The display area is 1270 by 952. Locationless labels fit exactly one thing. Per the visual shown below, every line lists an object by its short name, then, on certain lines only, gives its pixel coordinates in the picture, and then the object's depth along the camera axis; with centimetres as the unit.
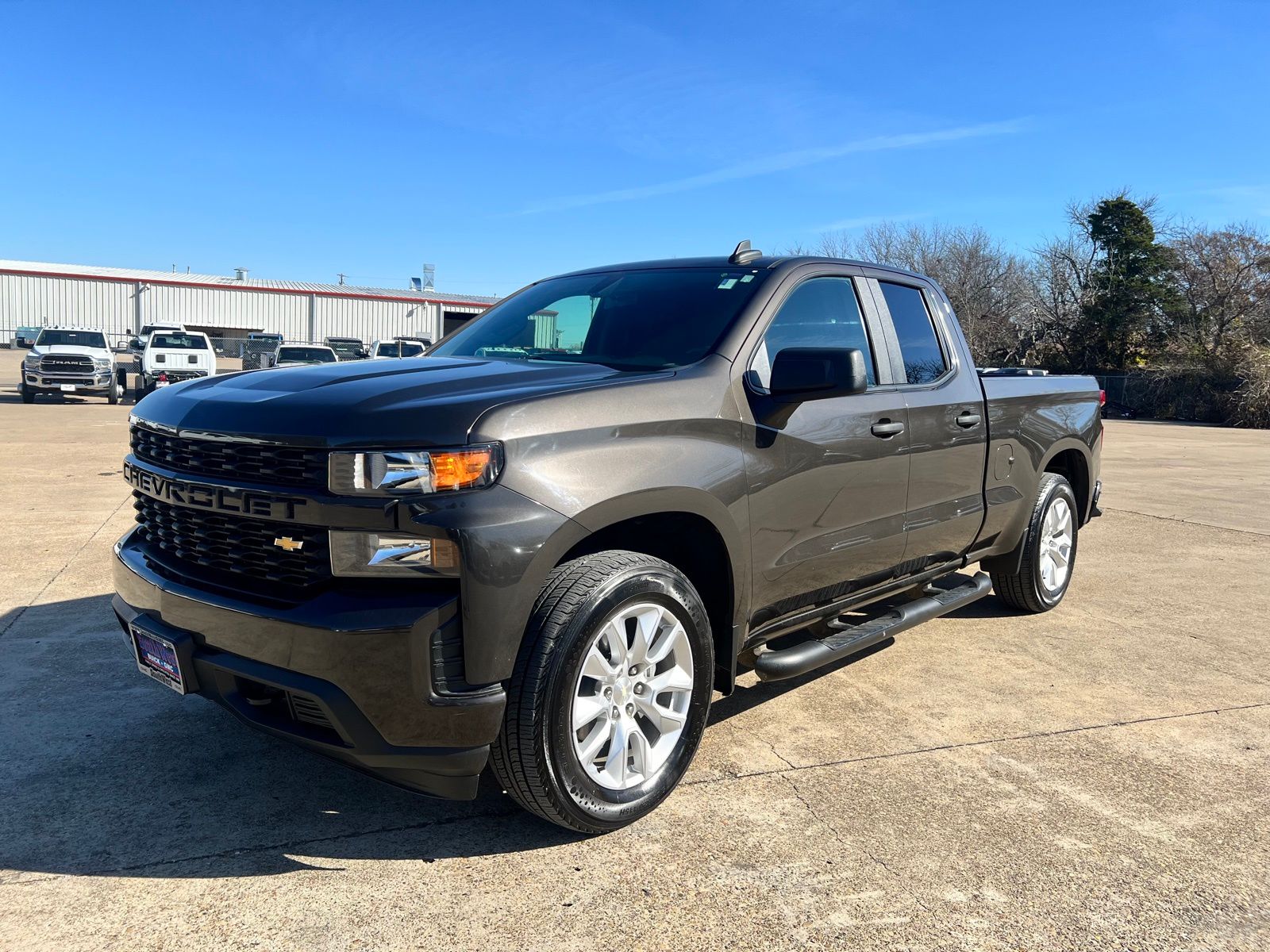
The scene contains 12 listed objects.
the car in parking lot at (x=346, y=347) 2761
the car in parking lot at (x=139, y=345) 2457
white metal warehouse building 5384
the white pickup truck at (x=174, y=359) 2209
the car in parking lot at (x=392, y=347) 1594
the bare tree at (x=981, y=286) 4250
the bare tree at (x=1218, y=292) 3197
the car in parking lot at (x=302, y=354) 2150
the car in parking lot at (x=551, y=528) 264
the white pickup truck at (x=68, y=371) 2255
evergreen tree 3534
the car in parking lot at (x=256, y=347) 3316
